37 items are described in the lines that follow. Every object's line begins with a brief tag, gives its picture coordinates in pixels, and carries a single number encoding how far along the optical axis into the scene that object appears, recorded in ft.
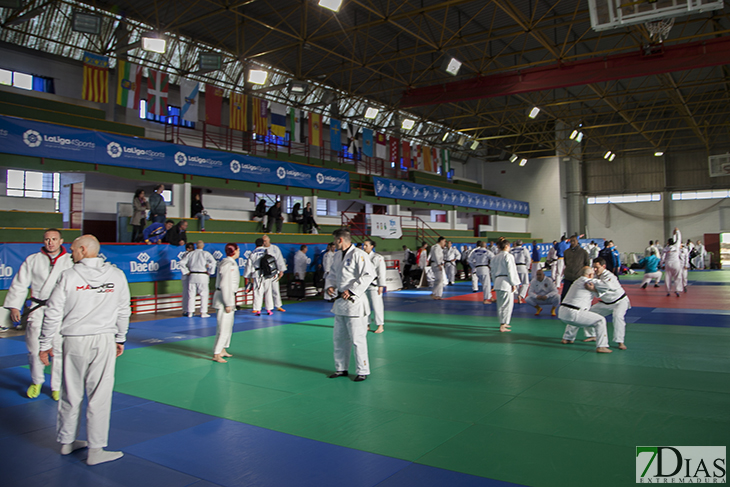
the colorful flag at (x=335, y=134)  85.46
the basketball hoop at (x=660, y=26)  49.80
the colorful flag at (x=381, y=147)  93.22
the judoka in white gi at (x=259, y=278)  43.62
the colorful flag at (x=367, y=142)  90.02
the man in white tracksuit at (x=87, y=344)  13.53
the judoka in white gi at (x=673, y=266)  51.97
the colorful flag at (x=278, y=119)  77.25
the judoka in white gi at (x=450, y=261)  69.92
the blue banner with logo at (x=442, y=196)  87.61
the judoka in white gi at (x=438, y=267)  54.13
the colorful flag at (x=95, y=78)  58.65
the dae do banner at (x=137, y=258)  36.09
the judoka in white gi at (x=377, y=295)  35.14
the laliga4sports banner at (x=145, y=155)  45.75
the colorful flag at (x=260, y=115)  75.41
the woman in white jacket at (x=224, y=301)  25.43
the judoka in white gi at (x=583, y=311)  26.20
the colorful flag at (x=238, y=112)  72.28
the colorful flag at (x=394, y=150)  96.02
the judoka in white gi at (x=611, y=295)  26.89
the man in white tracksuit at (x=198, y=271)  42.70
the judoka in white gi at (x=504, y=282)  32.89
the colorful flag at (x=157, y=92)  63.52
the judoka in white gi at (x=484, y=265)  49.85
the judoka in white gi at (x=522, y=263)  47.62
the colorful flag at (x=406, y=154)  98.32
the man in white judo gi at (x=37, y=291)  19.61
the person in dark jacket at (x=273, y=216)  63.10
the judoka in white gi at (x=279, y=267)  43.52
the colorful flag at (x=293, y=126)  79.92
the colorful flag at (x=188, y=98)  65.57
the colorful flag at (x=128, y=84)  60.75
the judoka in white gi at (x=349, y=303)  21.72
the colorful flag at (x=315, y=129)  82.79
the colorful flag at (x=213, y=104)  70.13
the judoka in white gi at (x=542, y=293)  39.14
